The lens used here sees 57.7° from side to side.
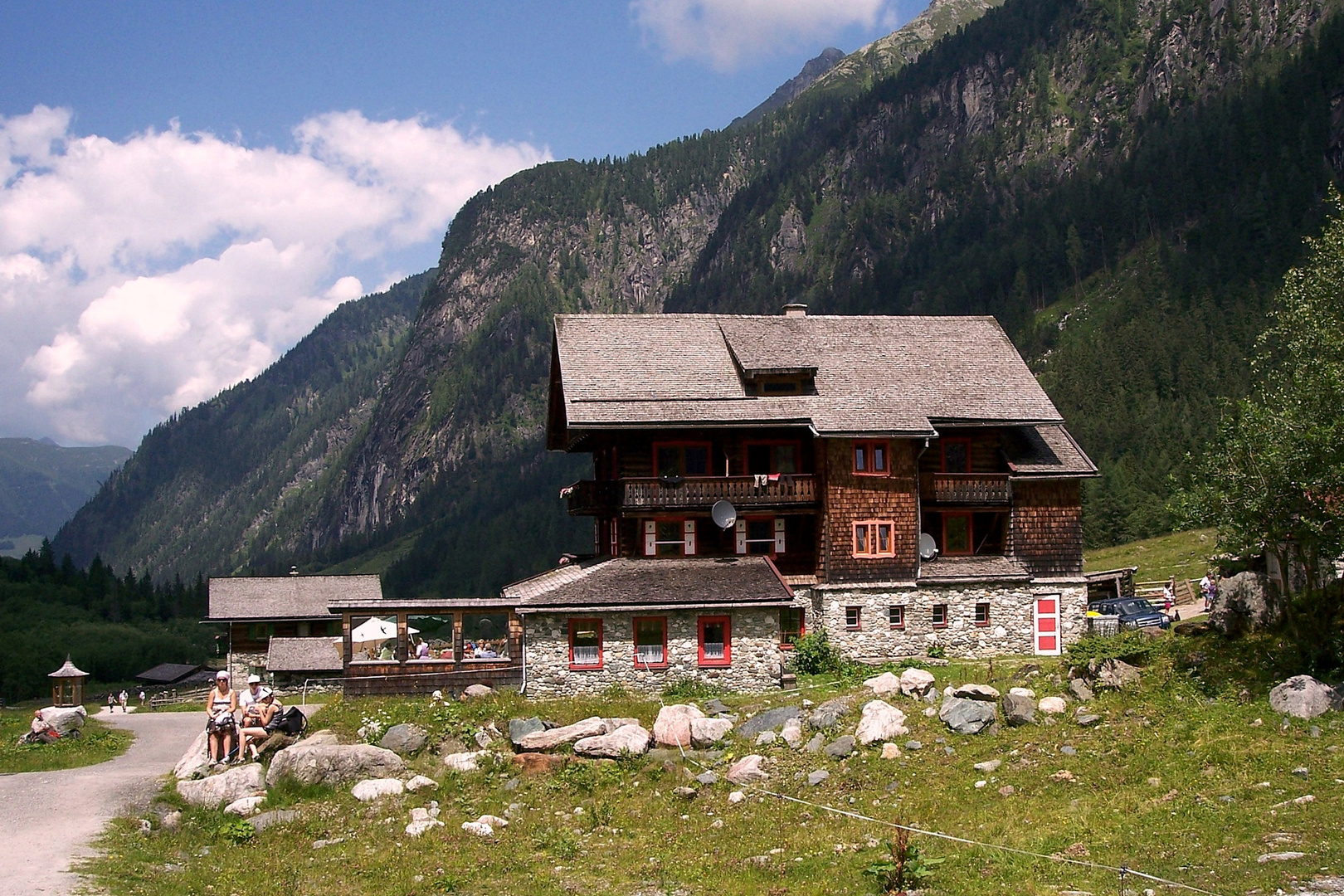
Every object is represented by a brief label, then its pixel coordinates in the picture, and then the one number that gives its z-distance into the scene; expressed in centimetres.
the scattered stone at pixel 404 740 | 3269
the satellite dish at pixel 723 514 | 4597
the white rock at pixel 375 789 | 2869
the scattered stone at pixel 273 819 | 2692
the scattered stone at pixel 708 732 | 3197
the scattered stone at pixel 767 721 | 3238
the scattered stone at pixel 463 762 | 3092
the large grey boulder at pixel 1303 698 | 2552
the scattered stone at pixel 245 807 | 2777
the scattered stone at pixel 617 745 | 3080
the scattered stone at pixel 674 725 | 3192
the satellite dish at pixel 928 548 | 4838
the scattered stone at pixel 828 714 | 3119
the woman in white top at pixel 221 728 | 3141
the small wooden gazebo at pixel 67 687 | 6306
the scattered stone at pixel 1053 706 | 2917
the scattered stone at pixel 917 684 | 3381
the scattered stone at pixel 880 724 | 2939
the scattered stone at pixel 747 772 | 2791
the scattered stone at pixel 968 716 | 2905
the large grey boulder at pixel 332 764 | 2944
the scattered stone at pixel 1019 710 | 2895
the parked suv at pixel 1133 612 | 5006
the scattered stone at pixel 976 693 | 3147
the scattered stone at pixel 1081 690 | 3002
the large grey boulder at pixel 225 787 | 2858
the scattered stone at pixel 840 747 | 2898
